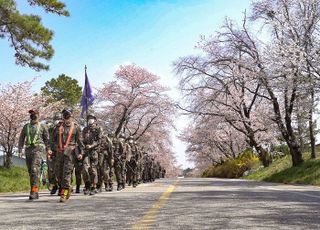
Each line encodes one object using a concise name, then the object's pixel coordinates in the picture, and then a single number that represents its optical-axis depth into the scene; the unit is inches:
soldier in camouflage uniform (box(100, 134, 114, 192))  573.6
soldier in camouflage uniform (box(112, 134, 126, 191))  647.1
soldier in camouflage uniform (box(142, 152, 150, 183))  1051.9
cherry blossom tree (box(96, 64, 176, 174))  1934.1
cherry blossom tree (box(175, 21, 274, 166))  1198.9
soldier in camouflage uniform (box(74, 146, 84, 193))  510.8
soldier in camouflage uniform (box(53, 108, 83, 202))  395.9
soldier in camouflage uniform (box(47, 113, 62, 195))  515.3
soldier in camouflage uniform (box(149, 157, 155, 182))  1172.7
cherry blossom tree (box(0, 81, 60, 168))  1280.8
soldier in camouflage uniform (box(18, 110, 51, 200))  416.2
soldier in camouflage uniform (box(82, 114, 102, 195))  509.4
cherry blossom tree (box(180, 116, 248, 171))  1867.1
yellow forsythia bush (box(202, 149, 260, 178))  1751.5
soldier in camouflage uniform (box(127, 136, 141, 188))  772.6
